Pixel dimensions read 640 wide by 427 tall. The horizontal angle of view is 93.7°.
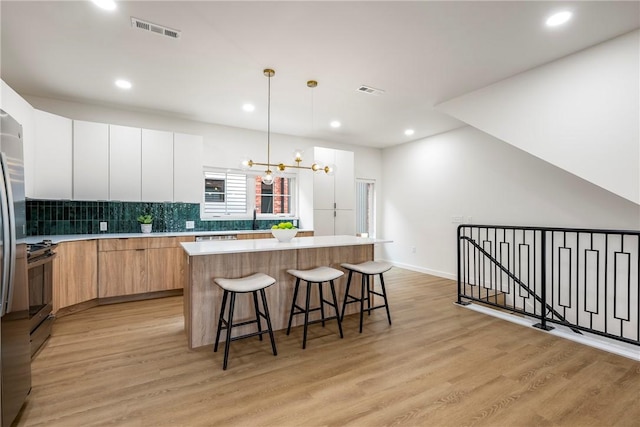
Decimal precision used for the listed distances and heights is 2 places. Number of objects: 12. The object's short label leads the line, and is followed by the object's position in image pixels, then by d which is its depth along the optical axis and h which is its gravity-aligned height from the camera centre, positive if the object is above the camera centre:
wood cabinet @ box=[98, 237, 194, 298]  3.93 -0.75
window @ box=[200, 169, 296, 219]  5.33 +0.29
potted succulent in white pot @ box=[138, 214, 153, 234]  4.52 -0.18
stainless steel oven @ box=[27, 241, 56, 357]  2.54 -0.74
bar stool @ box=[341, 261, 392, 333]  3.17 -0.63
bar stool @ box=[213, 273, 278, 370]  2.41 -0.64
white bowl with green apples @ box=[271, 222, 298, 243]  3.23 -0.23
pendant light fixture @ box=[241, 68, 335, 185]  3.34 +0.59
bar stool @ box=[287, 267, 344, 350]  2.79 -0.64
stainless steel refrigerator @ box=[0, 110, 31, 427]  1.63 -0.40
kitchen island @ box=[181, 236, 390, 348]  2.75 -0.59
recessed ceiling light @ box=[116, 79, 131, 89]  3.56 +1.54
